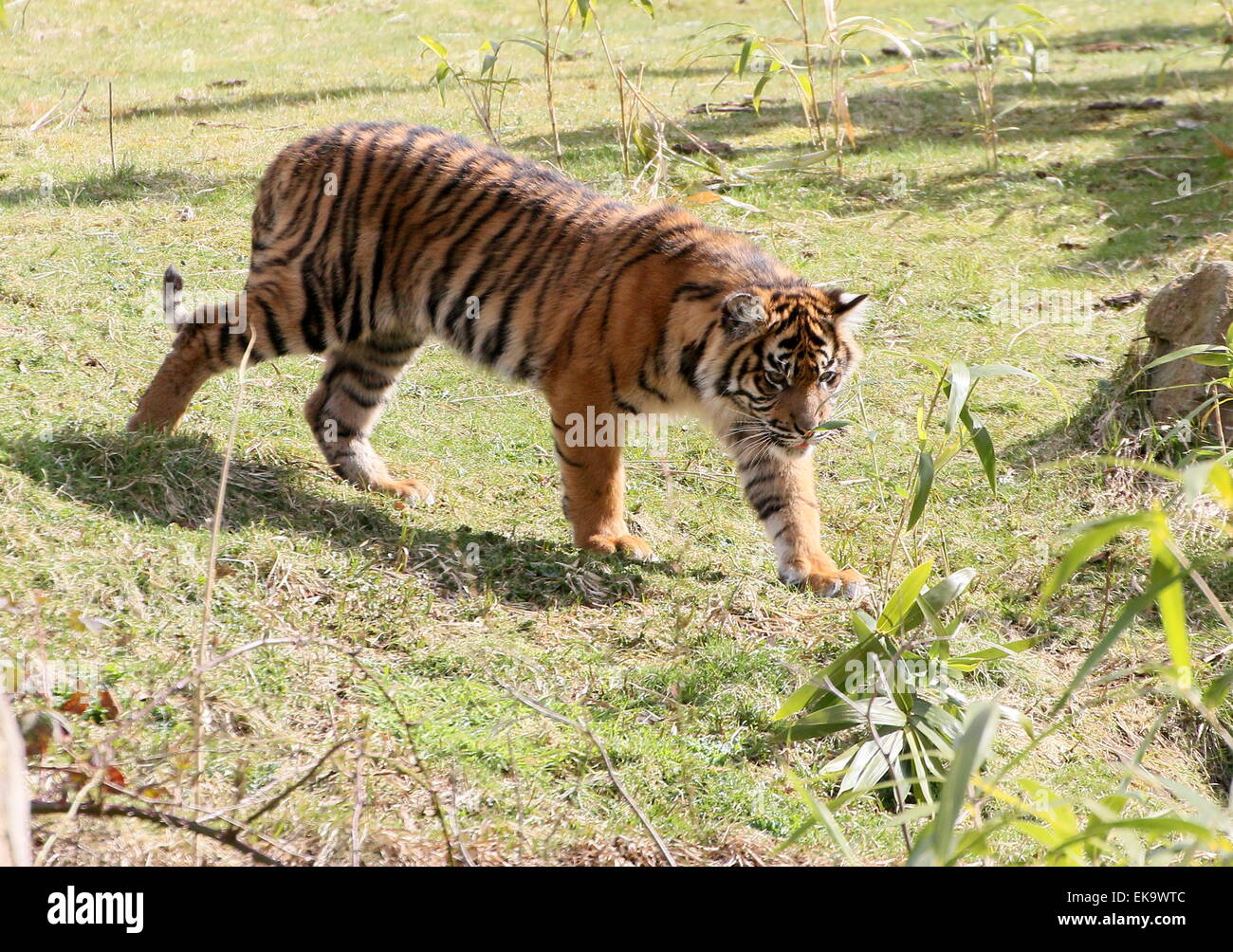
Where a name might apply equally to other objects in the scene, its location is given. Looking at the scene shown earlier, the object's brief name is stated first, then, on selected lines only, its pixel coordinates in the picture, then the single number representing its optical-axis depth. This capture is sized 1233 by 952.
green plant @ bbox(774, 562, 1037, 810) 6.21
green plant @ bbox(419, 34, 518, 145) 12.87
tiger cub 8.29
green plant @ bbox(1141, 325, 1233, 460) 7.37
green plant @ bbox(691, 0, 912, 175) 13.32
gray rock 9.75
